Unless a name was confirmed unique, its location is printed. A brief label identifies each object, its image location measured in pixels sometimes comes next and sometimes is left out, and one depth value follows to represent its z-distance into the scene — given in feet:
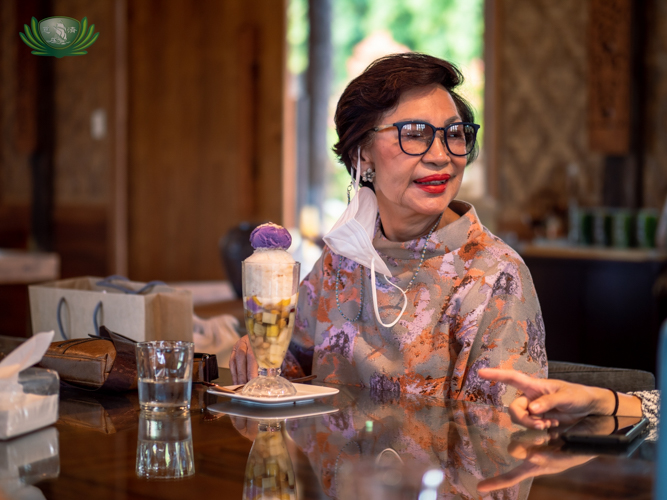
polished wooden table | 6.08
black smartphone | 6.52
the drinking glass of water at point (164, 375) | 7.11
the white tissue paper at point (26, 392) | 6.69
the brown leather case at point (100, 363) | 7.59
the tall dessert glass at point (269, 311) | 7.14
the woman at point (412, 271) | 7.96
